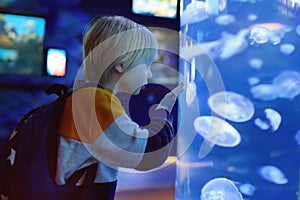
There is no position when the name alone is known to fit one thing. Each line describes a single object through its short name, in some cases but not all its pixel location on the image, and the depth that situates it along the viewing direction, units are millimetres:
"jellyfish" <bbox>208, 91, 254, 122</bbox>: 1615
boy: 951
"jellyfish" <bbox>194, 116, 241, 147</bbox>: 1608
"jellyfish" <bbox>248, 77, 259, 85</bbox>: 1624
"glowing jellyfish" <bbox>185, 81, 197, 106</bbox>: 1590
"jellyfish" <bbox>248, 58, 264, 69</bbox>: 1603
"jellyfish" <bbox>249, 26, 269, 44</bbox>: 1593
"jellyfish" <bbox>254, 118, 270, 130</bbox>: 1608
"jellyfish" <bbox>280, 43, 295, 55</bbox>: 1606
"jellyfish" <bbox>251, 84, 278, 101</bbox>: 1626
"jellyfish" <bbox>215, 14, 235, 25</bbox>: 1612
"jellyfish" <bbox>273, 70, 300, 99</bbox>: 1625
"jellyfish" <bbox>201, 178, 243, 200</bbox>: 1650
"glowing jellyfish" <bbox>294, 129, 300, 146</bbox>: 1615
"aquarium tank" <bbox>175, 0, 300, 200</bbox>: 1594
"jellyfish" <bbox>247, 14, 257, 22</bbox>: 1591
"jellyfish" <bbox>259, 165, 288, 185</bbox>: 1630
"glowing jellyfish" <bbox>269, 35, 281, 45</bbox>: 1594
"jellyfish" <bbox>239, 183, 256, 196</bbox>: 1643
